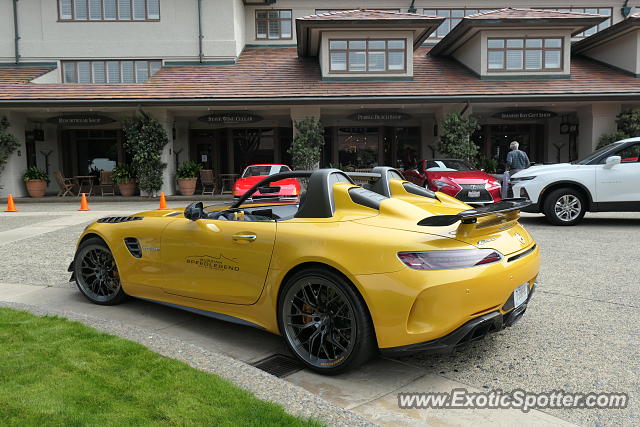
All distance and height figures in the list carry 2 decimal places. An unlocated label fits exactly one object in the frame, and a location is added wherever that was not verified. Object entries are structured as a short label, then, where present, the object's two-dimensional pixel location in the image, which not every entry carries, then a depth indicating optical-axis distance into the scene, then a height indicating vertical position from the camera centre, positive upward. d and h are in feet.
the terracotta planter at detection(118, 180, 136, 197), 63.21 -2.47
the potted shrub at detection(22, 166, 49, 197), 62.08 -1.37
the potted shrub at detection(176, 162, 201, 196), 62.75 -1.28
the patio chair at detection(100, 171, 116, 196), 66.44 -1.34
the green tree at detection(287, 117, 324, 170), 61.26 +2.89
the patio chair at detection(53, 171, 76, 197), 62.75 -2.13
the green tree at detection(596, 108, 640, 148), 60.70 +4.19
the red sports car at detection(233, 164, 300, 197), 38.81 -1.23
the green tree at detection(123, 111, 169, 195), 60.70 +2.79
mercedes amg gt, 9.68 -2.33
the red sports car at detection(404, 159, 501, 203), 38.40 -1.43
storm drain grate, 11.03 -4.64
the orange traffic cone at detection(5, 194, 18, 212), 48.78 -3.53
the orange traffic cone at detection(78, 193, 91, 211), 49.43 -3.68
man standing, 41.75 -0.05
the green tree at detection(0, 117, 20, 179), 60.13 +3.45
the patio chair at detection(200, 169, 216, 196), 65.98 -1.41
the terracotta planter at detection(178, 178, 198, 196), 62.64 -2.32
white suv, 30.78 -1.52
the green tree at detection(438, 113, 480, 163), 60.54 +3.52
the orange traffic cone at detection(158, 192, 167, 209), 48.47 -3.40
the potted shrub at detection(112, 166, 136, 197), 62.90 -1.41
